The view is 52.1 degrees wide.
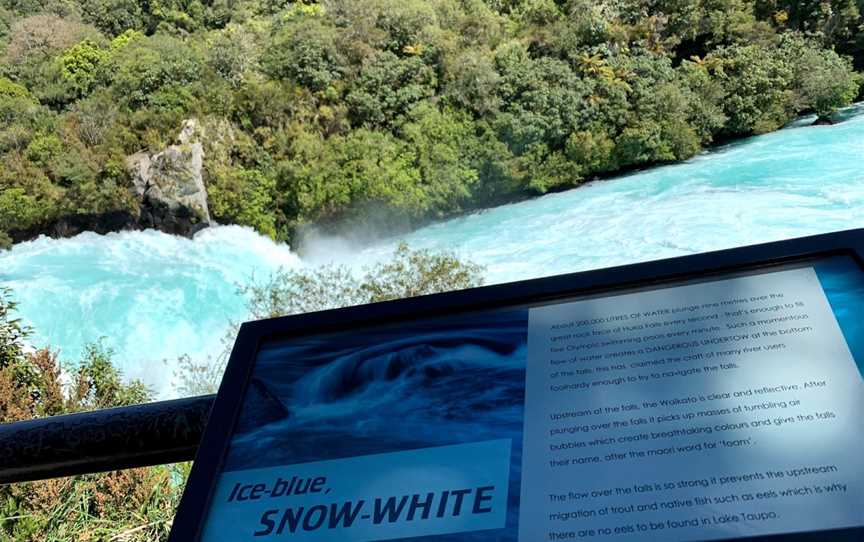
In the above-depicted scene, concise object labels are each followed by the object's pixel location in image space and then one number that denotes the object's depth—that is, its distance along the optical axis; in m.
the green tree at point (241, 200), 13.57
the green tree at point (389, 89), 14.52
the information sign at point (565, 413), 0.56
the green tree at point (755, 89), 15.02
